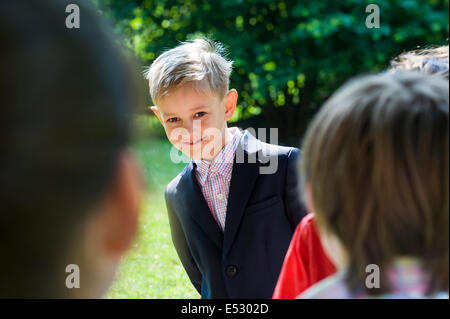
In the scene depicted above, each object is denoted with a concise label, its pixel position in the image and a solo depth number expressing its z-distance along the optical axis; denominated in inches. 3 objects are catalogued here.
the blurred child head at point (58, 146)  25.4
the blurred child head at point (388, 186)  42.7
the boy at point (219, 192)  67.6
